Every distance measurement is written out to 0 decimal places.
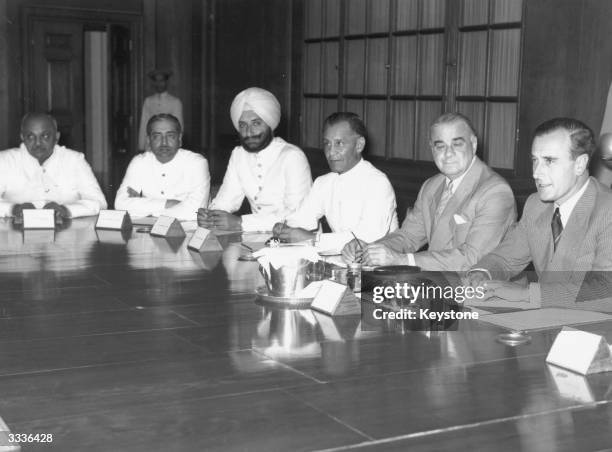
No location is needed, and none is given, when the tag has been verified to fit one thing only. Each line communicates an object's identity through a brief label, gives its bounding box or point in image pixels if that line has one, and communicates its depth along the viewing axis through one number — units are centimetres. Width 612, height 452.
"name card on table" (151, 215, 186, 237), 407
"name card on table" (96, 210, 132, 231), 432
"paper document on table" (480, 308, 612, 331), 233
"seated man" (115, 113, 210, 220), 513
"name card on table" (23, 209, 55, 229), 426
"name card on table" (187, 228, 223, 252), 365
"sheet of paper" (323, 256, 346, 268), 313
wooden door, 876
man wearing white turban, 492
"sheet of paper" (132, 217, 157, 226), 457
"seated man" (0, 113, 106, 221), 505
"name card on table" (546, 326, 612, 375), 190
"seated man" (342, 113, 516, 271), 319
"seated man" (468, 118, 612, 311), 256
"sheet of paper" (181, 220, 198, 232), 433
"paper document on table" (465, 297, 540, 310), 255
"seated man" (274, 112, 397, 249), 411
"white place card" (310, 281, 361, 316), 244
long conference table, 155
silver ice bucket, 257
